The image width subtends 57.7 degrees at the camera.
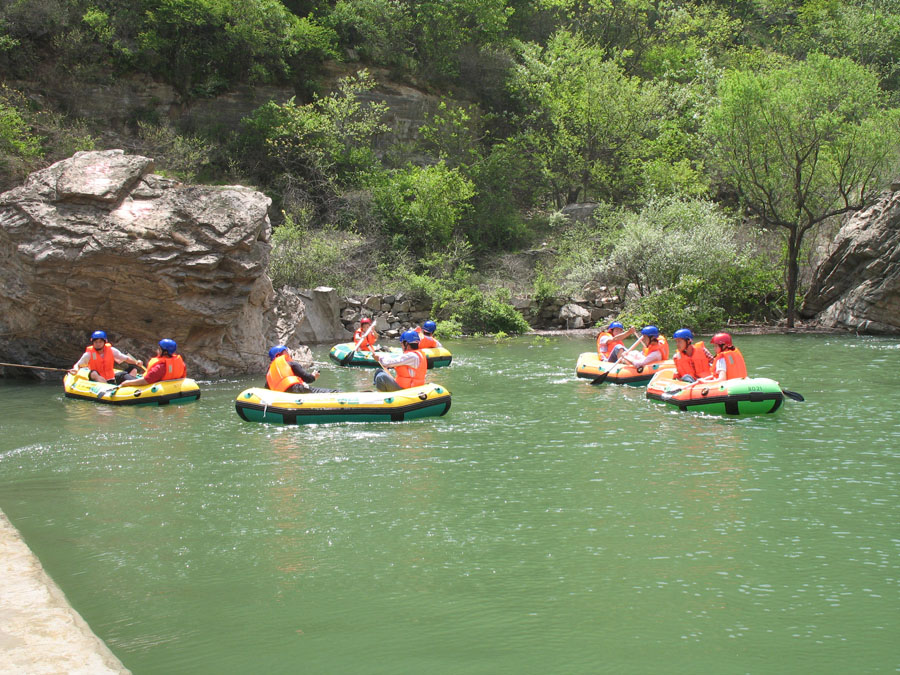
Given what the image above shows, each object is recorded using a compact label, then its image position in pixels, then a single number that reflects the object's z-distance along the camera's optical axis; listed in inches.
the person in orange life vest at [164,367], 512.4
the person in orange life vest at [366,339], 716.4
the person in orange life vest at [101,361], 542.6
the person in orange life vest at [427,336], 634.8
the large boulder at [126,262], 562.6
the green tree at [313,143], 1115.9
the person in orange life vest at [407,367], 454.9
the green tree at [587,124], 1216.8
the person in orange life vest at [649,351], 565.9
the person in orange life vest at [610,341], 605.6
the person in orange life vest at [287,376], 447.5
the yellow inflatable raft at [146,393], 506.3
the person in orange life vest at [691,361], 491.8
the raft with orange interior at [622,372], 559.2
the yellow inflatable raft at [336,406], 426.9
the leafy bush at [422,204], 1104.8
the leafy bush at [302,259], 935.0
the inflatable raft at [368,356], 666.2
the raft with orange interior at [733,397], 429.7
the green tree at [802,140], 889.5
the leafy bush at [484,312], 971.9
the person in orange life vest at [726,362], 453.7
